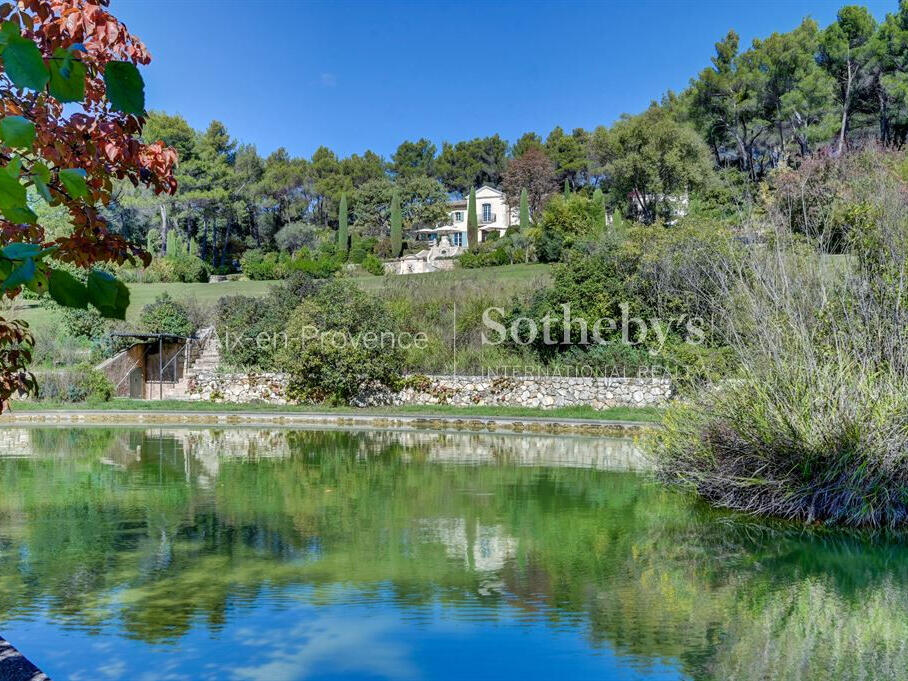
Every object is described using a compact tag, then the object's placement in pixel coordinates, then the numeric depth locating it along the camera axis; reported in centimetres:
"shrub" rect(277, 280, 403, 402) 2194
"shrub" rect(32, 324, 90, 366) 2468
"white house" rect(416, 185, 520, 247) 6431
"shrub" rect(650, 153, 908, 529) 837
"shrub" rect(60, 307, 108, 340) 2667
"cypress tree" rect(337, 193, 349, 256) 5544
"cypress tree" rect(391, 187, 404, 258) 5462
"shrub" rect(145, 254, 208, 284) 4155
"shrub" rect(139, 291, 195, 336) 2653
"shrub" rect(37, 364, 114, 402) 2166
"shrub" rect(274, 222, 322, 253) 5697
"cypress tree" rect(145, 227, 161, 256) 4884
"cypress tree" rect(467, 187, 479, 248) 5558
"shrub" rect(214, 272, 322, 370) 2488
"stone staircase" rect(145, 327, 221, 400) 2478
